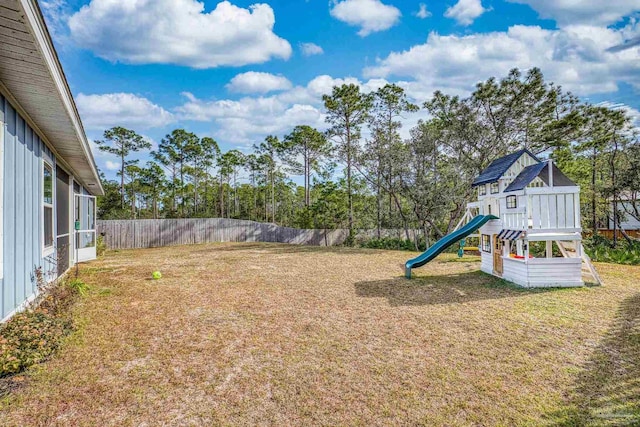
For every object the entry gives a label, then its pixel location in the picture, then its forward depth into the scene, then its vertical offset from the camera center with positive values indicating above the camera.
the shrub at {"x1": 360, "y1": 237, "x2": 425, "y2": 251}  15.68 -1.57
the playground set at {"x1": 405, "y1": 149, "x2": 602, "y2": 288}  6.34 -0.26
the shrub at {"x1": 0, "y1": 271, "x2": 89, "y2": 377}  2.84 -1.19
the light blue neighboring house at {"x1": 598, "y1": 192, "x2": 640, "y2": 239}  14.15 -0.83
